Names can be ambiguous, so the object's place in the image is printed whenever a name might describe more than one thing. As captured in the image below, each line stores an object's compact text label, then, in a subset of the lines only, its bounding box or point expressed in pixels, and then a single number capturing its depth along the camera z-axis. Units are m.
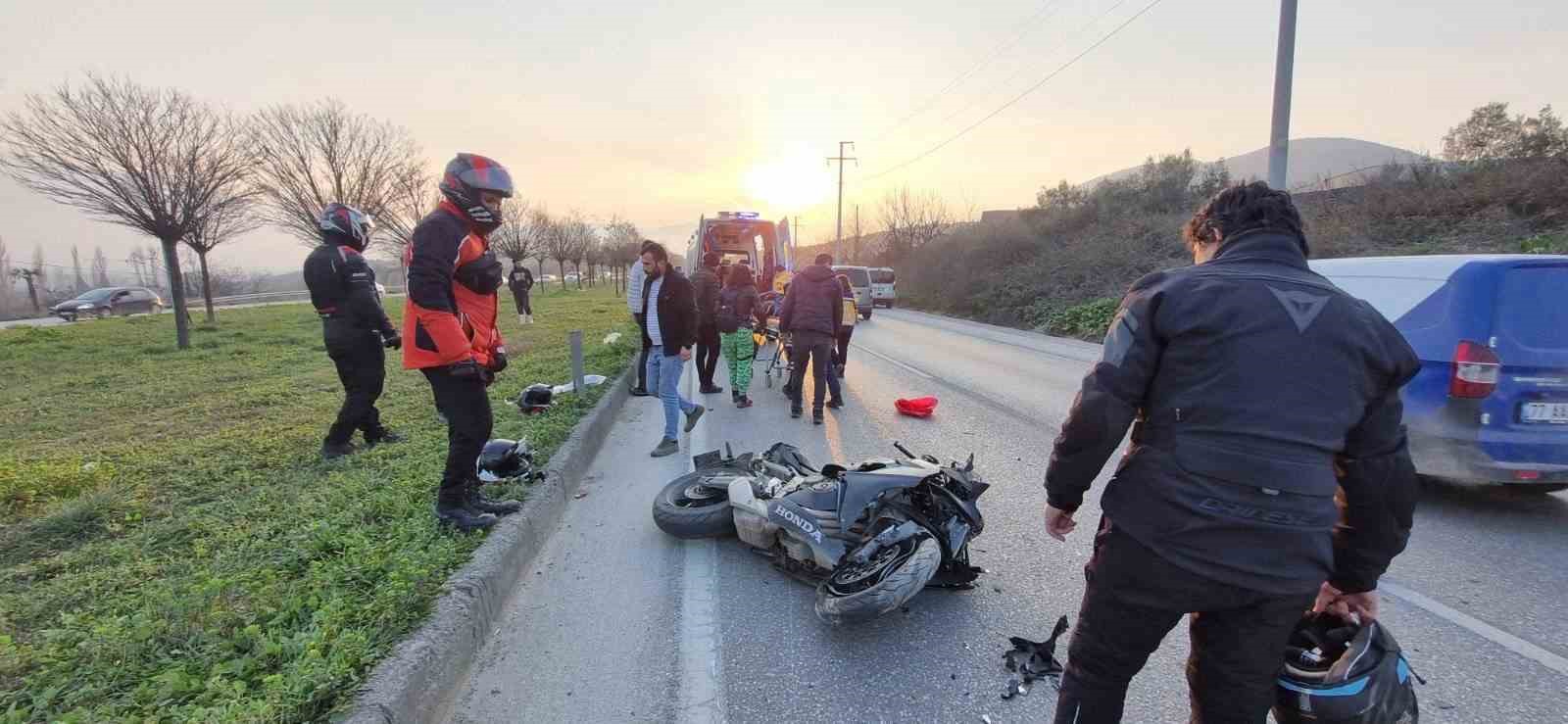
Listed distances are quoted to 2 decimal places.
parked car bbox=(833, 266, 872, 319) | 21.83
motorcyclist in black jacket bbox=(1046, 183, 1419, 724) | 1.50
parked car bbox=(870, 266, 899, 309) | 29.09
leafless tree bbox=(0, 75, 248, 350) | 13.21
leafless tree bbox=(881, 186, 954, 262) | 45.16
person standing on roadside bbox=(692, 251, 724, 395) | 7.87
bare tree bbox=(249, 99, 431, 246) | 19.44
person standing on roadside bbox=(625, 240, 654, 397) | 6.30
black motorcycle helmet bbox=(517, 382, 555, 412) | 6.90
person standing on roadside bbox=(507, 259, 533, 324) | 19.83
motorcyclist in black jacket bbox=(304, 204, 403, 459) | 5.23
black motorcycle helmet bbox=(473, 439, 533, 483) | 4.62
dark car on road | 27.70
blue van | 4.01
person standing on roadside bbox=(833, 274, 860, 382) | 8.70
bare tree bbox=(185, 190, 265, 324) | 16.39
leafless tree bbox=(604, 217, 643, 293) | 47.12
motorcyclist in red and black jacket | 3.42
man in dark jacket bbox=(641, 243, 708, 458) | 5.84
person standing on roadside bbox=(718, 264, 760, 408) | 8.06
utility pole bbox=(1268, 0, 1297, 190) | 11.05
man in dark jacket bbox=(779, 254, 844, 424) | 7.11
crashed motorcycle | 2.86
